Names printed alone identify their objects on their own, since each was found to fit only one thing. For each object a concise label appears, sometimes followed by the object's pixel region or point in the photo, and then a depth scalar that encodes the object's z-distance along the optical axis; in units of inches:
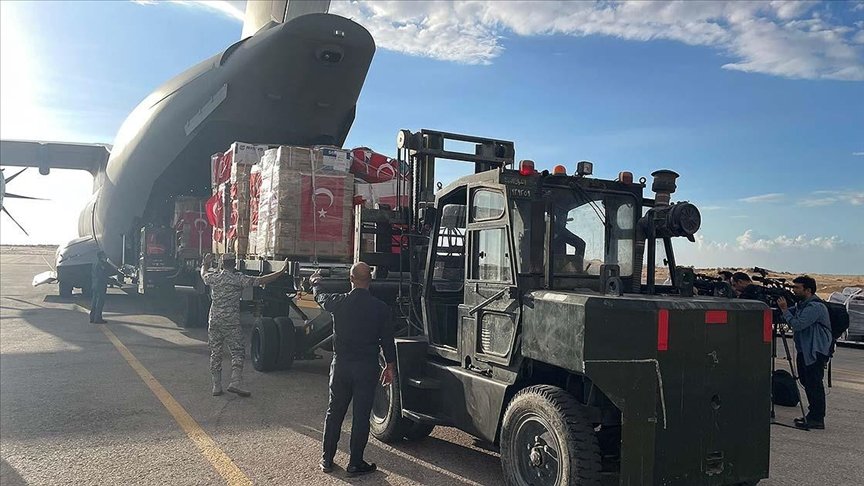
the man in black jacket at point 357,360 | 196.9
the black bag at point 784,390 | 312.0
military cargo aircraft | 434.3
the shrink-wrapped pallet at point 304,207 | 316.2
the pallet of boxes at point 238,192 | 367.2
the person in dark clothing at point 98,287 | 564.1
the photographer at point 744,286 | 305.1
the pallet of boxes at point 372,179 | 339.0
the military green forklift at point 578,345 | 147.7
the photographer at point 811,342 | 269.7
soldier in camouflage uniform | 305.6
